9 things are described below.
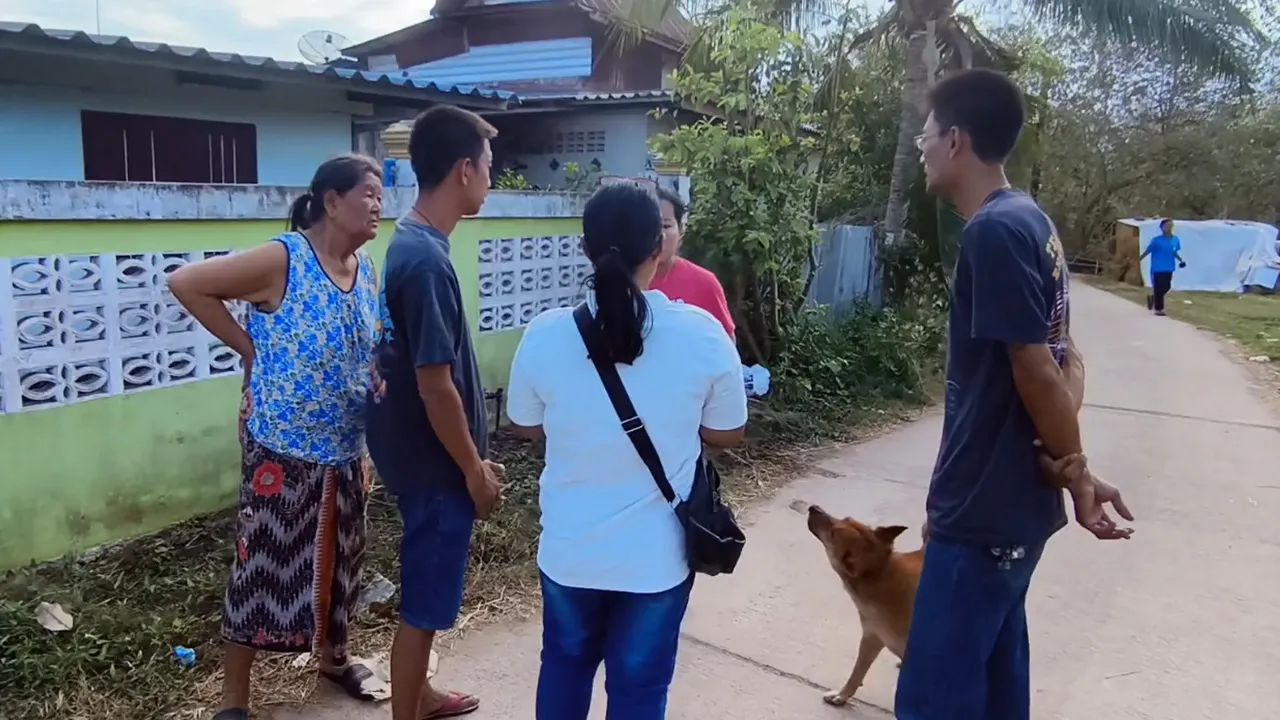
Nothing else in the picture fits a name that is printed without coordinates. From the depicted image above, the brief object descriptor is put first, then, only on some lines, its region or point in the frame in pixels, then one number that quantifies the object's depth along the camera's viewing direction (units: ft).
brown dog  8.77
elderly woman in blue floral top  8.09
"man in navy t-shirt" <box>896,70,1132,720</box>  6.16
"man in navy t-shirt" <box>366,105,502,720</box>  7.34
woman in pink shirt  11.76
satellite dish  38.19
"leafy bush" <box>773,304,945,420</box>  22.17
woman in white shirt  6.08
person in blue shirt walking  46.93
